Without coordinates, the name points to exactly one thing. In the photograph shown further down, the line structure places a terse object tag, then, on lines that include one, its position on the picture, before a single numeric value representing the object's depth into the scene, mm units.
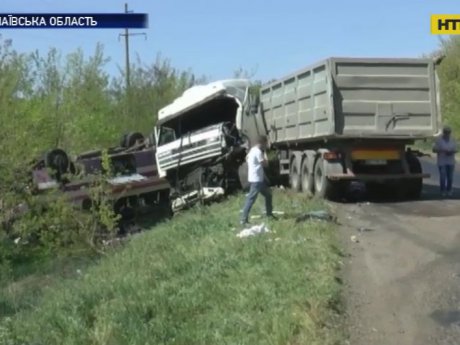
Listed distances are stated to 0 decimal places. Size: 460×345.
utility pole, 43281
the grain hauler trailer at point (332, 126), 17094
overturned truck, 21953
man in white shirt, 14336
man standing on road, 18266
